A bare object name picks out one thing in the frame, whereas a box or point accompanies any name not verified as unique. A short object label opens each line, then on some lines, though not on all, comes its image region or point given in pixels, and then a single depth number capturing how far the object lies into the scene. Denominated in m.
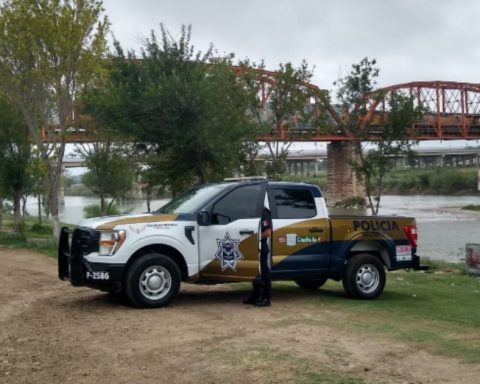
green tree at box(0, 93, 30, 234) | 23.89
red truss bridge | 24.50
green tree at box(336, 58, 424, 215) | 24.98
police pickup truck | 8.78
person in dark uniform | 9.13
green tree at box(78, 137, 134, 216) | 27.45
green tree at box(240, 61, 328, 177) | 23.95
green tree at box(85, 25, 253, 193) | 17.97
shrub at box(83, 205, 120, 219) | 46.92
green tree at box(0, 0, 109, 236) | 17.59
